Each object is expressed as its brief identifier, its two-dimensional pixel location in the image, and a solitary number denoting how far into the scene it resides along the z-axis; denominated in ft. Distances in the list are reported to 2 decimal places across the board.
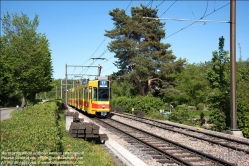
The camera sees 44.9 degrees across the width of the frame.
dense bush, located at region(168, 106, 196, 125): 81.76
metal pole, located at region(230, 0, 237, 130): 52.20
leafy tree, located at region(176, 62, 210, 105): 177.27
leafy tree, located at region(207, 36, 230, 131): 60.95
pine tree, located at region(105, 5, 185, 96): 131.31
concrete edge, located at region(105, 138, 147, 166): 27.46
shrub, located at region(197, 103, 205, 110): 191.58
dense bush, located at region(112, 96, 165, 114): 106.63
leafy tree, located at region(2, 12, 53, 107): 83.87
